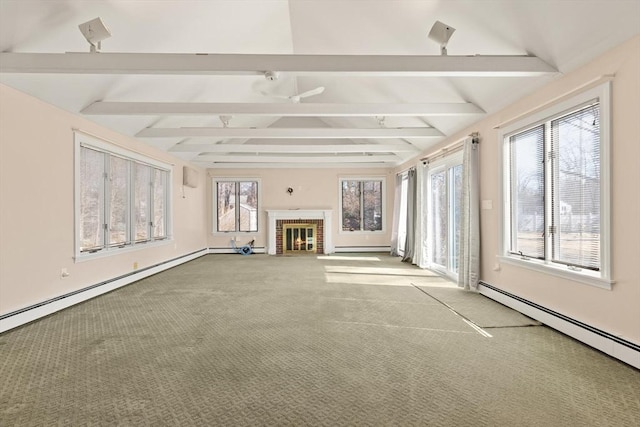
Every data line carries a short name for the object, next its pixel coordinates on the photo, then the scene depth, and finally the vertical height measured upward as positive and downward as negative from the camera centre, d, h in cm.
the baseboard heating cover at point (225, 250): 1044 -105
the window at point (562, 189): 309 +26
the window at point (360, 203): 1067 +33
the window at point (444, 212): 630 +4
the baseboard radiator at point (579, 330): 271 -104
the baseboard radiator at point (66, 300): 361 -105
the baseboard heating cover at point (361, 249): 1059 -102
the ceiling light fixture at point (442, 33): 343 +177
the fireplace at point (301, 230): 1036 -45
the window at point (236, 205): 1055 +27
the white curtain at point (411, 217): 821 -7
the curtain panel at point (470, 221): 515 -10
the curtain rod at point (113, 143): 478 +111
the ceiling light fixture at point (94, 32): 318 +165
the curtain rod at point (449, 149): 529 +116
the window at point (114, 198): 494 +26
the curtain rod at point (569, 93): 299 +115
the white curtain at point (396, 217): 969 -8
